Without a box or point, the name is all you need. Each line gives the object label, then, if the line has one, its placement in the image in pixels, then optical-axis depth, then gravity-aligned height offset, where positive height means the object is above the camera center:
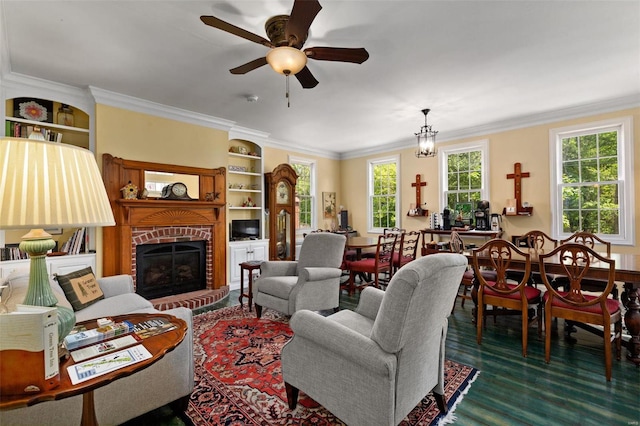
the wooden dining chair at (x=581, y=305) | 2.23 -0.73
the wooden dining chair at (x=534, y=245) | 3.51 -0.46
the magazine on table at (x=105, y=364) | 1.04 -0.55
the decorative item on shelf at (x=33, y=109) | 3.47 +1.25
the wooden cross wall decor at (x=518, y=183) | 4.93 +0.48
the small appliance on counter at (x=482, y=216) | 5.12 -0.05
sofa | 1.44 -0.94
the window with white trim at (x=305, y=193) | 6.77 +0.49
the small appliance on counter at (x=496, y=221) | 5.10 -0.14
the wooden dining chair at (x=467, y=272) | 3.42 -0.70
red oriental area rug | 1.82 -1.21
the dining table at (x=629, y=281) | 2.37 -0.53
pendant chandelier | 4.44 +0.98
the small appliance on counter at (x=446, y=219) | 5.53 -0.10
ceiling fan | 2.00 +1.24
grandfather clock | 5.80 +0.08
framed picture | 7.28 +0.25
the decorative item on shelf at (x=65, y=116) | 3.71 +1.24
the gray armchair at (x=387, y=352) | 1.42 -0.71
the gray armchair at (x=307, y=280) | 3.15 -0.72
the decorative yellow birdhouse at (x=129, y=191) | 3.85 +0.31
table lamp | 0.95 +0.07
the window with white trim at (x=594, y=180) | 4.18 +0.48
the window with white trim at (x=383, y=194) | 6.65 +0.46
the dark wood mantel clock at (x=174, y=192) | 4.25 +0.33
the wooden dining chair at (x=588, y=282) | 3.11 -0.74
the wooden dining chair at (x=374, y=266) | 4.31 -0.75
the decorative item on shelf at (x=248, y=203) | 5.63 +0.22
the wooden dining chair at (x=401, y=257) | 4.67 -0.73
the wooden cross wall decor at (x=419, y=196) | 6.08 +0.35
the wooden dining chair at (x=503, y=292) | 2.62 -0.72
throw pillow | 2.37 -0.58
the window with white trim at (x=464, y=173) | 5.38 +0.74
